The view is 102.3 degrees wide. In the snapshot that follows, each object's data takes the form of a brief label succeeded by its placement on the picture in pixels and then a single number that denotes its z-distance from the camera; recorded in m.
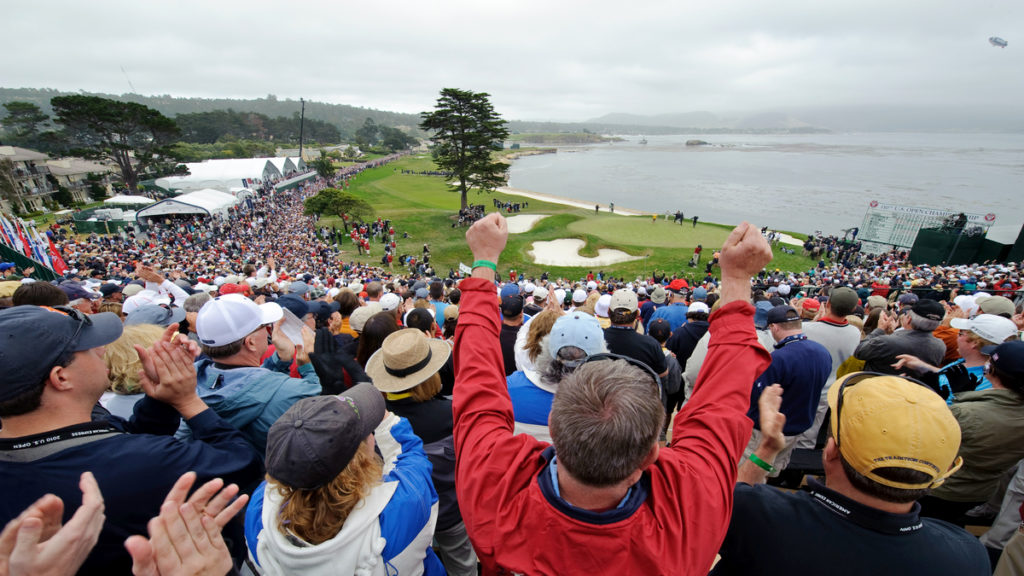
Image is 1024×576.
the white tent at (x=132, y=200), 30.73
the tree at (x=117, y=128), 40.34
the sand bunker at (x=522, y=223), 27.34
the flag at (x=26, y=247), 13.27
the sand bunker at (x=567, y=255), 21.20
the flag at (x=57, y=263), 14.21
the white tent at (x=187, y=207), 26.62
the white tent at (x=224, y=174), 41.66
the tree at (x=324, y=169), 53.97
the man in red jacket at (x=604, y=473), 1.06
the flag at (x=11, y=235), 13.28
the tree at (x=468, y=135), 29.86
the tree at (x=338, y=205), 27.50
